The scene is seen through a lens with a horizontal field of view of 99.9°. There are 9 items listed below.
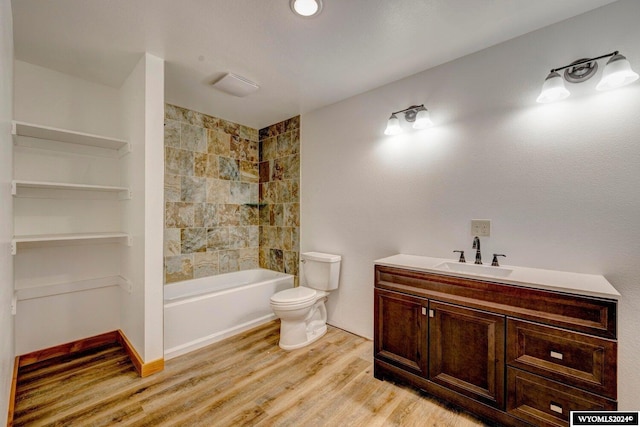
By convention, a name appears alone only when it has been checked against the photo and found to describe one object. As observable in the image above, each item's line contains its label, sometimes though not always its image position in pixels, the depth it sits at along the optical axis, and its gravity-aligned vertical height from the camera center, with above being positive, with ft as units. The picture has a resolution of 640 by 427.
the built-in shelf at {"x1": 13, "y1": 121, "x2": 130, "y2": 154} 6.44 +2.04
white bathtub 7.75 -3.08
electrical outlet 6.43 -0.31
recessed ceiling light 5.09 +4.00
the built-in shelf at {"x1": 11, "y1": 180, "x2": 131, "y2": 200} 6.14 +0.69
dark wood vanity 4.22 -2.45
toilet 8.06 -2.70
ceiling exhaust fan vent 7.80 +3.91
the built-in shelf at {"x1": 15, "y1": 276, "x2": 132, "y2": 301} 7.18 -2.13
